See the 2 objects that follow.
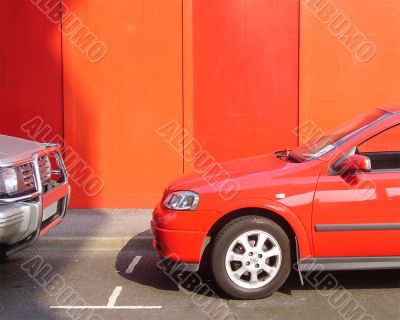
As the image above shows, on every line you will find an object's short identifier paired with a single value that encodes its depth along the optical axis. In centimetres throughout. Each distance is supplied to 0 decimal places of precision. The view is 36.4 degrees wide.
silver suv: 468
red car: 490
